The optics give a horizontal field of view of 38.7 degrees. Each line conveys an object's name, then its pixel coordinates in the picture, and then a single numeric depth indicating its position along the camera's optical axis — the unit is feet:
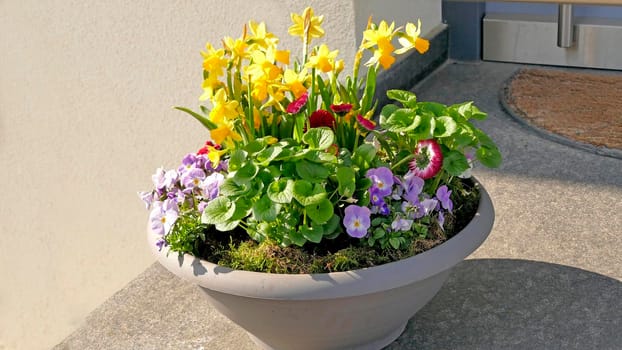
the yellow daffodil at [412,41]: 5.29
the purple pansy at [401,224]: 5.07
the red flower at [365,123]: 5.17
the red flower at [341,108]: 5.18
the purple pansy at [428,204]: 5.17
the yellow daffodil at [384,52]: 5.22
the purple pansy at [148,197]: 5.52
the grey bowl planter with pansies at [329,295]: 4.83
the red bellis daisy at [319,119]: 5.31
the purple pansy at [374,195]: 5.07
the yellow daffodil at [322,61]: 5.06
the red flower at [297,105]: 5.09
